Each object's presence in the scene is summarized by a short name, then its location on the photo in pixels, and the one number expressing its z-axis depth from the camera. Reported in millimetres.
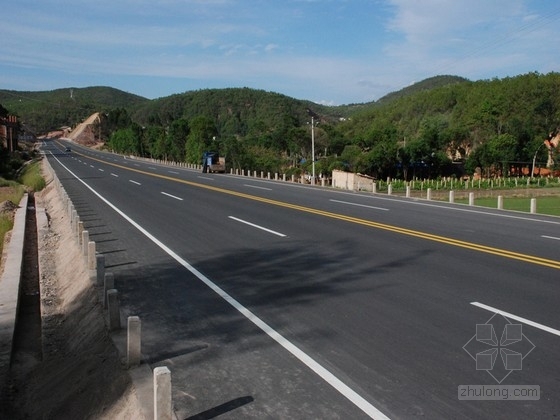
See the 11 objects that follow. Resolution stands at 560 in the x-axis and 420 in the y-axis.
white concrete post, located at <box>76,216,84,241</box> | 14191
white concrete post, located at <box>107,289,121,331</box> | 7441
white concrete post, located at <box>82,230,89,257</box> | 12031
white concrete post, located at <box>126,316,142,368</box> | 6102
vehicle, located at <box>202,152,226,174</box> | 61000
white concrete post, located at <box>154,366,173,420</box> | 4668
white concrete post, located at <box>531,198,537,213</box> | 20922
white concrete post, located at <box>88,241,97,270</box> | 10984
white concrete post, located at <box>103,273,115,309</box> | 8093
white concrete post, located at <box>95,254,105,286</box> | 9469
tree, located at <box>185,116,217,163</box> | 78125
